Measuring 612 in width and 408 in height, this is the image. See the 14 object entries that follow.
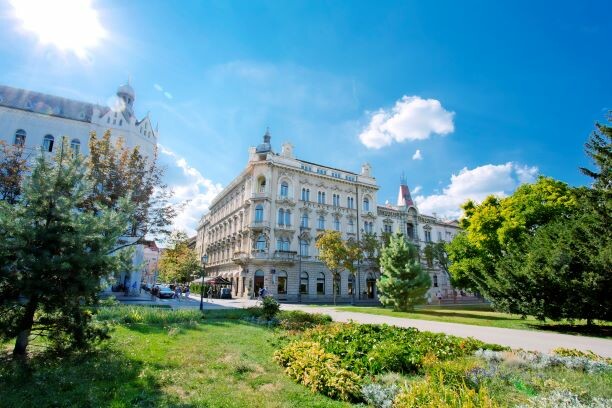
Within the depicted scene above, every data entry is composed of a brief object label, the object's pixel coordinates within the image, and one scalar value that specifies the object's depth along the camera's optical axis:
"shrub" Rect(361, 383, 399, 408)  5.52
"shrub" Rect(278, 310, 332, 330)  14.09
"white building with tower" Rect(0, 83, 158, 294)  35.47
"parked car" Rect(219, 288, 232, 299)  43.06
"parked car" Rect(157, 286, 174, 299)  39.16
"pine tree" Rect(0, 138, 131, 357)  6.61
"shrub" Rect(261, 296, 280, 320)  17.48
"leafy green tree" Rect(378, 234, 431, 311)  27.33
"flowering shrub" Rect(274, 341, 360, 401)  6.00
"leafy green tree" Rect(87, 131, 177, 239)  21.41
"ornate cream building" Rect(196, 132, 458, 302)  42.97
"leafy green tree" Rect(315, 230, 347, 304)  36.47
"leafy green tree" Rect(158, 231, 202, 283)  56.66
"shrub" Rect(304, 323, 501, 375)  7.50
